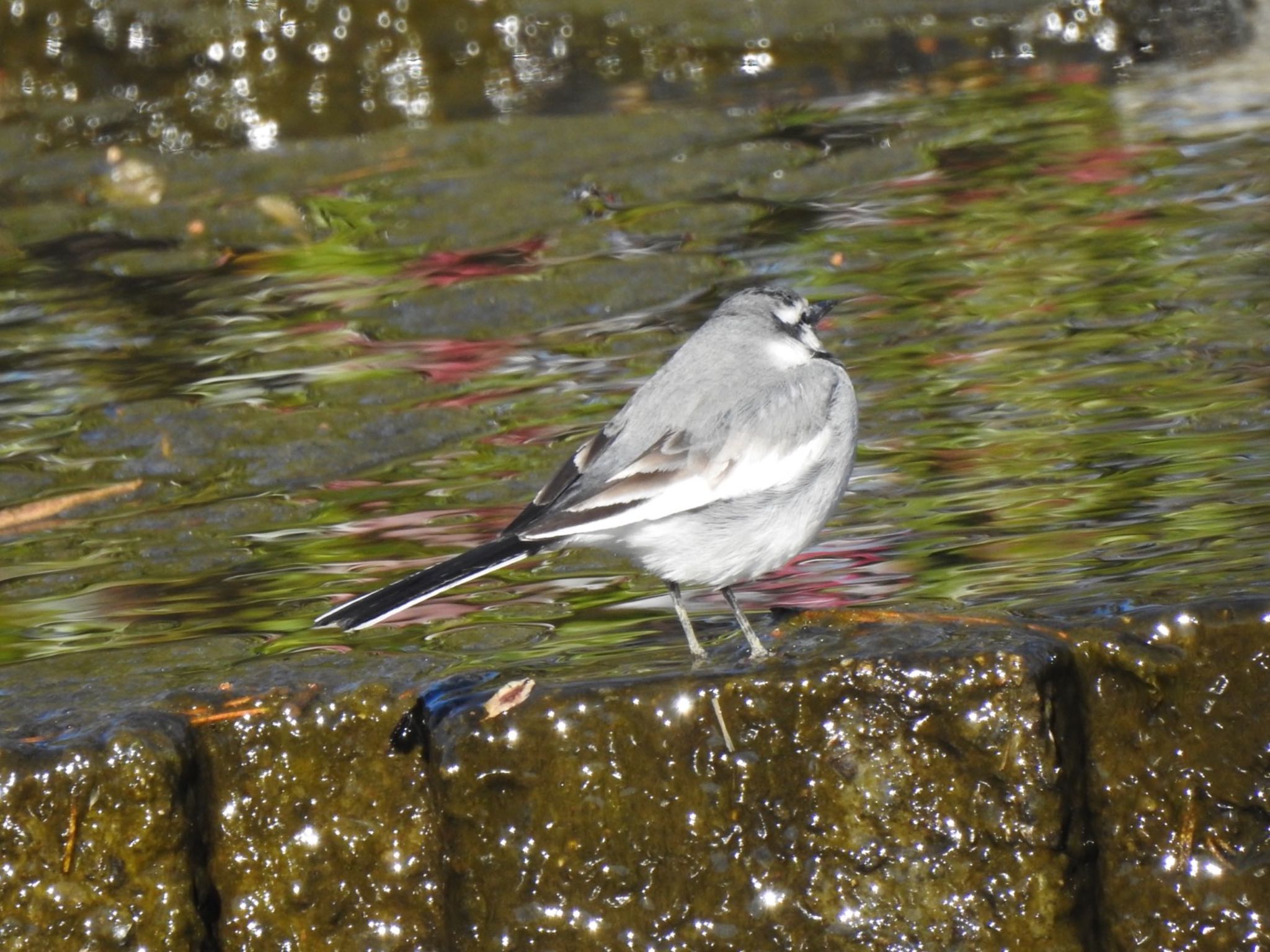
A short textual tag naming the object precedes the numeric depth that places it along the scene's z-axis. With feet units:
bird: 23.25
